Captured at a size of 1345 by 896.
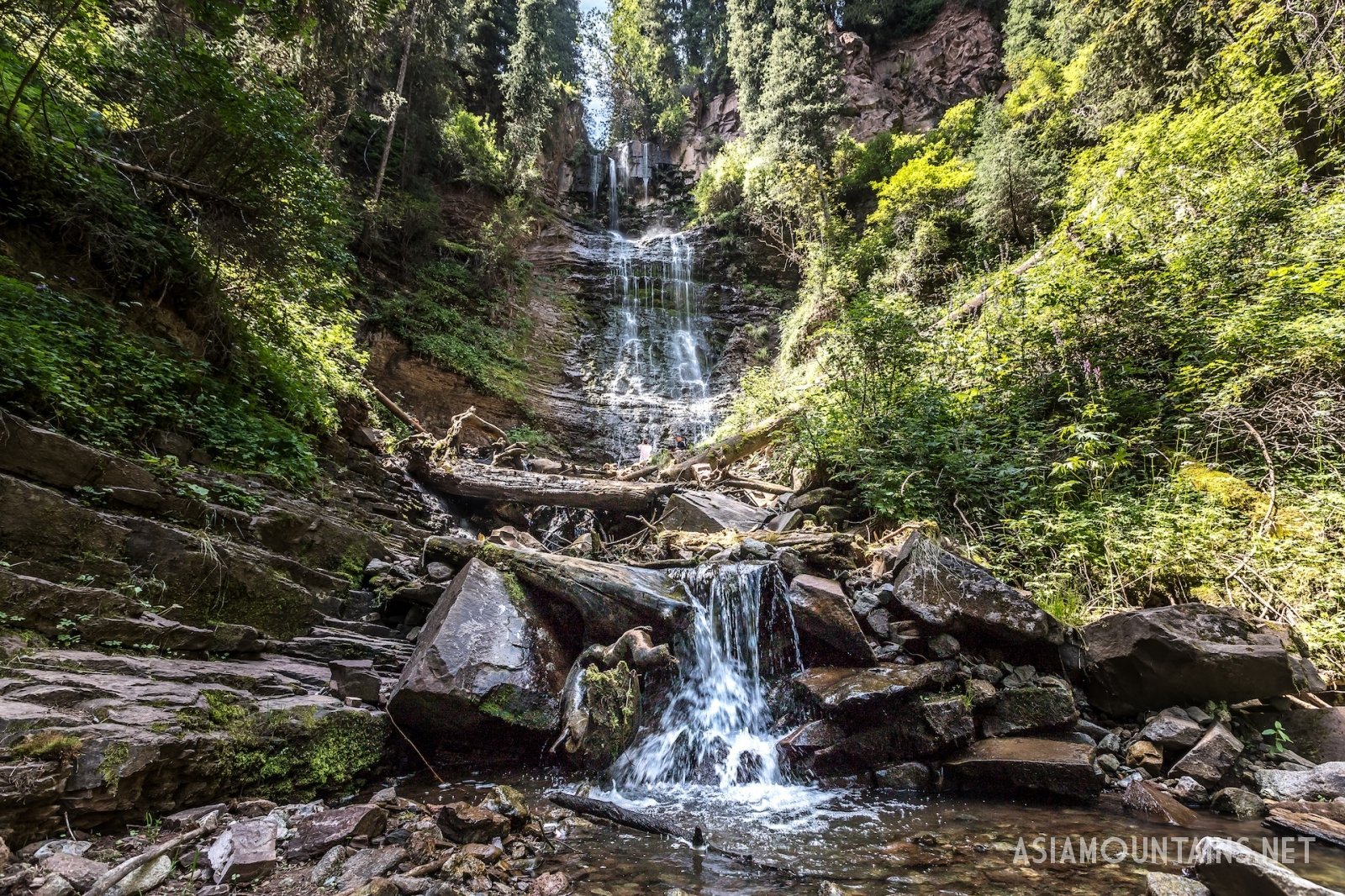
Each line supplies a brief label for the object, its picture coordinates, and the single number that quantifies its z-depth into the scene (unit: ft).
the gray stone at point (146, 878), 6.30
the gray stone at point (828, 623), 15.34
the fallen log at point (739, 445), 34.35
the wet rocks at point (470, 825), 8.73
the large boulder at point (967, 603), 14.75
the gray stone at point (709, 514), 24.93
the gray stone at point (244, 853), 6.99
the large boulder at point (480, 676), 11.76
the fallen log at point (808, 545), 18.60
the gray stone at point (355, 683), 12.03
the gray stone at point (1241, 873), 6.73
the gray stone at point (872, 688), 13.51
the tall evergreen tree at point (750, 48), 72.79
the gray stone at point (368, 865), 7.27
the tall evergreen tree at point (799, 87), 63.16
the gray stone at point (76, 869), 6.25
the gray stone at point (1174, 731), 12.39
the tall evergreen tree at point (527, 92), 69.72
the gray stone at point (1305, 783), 10.75
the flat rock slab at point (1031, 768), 11.66
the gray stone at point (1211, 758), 11.64
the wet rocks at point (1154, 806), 10.66
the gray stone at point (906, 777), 12.53
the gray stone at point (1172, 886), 7.68
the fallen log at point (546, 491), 28.94
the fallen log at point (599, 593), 15.38
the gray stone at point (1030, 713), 13.32
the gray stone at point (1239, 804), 10.76
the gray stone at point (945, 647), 14.76
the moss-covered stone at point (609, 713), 12.31
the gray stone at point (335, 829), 7.82
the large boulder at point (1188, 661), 12.56
